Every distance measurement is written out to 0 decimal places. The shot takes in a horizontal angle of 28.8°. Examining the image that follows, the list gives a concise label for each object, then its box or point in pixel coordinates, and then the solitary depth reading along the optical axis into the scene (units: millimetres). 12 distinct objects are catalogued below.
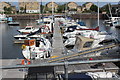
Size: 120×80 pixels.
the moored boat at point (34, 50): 11109
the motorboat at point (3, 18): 46106
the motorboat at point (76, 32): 17666
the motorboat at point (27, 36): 17891
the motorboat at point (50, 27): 19962
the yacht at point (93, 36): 12286
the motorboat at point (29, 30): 21469
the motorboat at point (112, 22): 33544
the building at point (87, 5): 79050
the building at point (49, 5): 71956
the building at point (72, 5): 78188
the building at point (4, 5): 64975
